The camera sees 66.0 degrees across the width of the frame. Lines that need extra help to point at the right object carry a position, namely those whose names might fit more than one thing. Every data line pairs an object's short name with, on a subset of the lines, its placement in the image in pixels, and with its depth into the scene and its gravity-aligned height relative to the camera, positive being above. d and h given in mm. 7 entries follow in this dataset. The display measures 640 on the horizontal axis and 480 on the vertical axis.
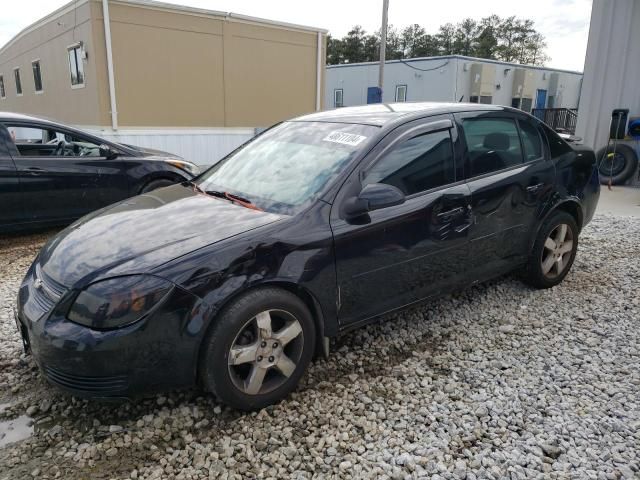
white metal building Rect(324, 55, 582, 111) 24250 +1950
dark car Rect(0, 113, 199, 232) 5484 -701
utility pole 14258 +2387
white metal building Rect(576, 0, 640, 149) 10102 +1122
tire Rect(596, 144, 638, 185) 10242 -849
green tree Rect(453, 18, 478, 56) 56781 +9384
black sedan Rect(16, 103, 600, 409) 2369 -741
